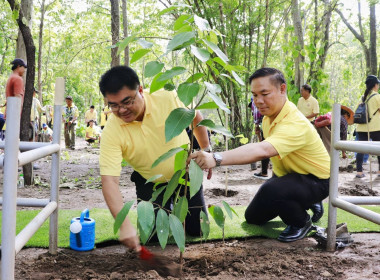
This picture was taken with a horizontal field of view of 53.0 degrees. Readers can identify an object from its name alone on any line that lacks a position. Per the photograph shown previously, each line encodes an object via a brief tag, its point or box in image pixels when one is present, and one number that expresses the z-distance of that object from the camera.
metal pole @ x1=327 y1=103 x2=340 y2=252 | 2.51
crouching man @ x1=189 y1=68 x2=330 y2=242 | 2.54
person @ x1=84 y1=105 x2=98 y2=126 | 13.37
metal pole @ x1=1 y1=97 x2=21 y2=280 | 1.35
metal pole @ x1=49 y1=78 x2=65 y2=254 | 2.36
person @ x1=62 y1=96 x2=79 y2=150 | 11.36
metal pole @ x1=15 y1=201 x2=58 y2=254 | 1.61
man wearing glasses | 2.21
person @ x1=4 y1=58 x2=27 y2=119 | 5.32
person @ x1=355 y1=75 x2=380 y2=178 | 6.08
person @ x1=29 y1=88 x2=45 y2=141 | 6.54
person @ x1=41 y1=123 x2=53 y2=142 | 9.47
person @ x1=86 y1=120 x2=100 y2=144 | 12.92
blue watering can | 2.48
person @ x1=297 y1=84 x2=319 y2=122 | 7.31
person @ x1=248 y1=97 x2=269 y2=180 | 6.11
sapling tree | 1.58
